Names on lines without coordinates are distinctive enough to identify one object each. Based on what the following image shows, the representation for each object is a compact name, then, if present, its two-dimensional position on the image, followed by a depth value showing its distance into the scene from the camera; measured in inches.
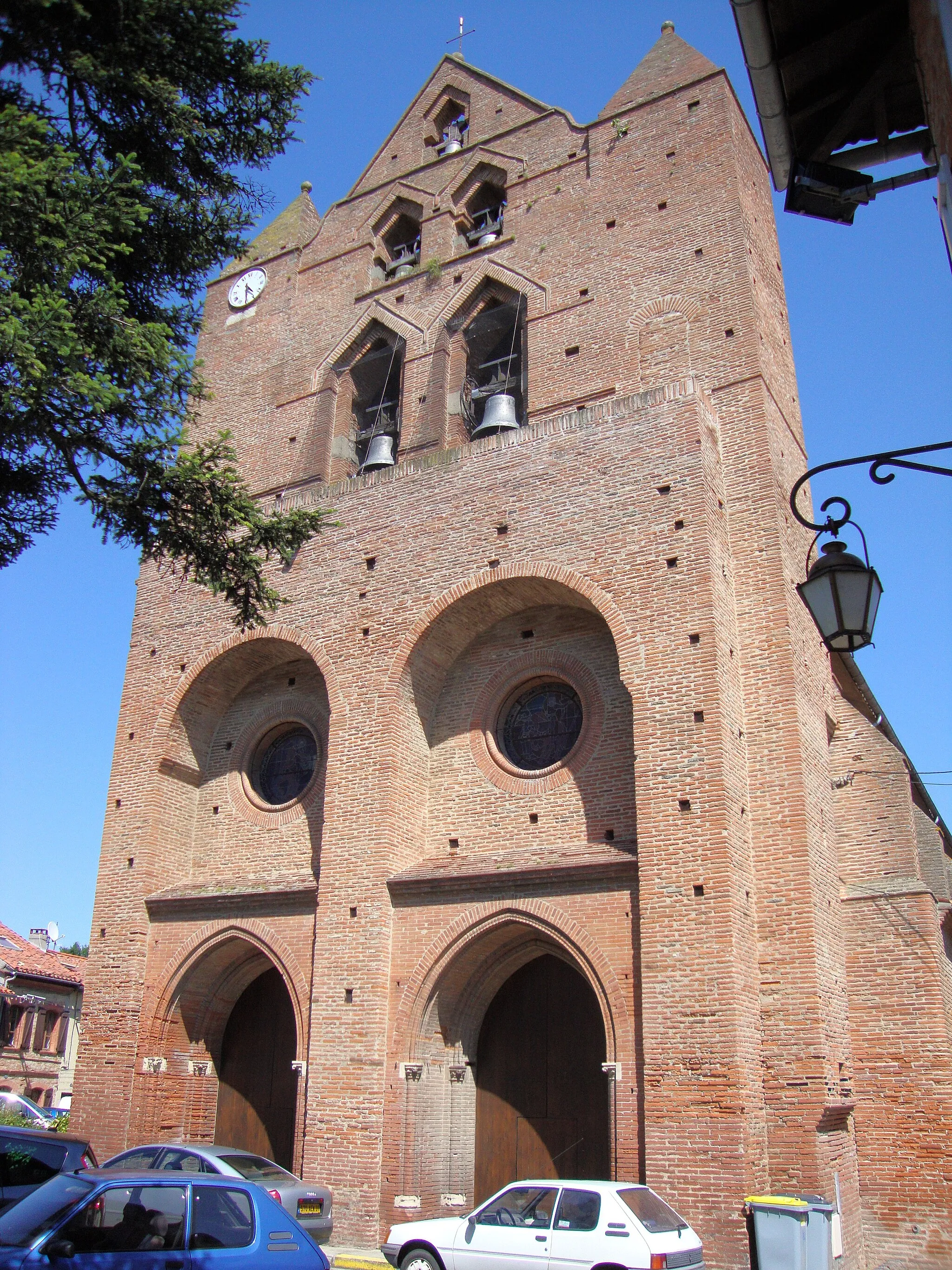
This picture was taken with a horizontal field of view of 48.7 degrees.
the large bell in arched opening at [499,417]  618.8
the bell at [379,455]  664.4
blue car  232.4
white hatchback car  315.6
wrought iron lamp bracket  188.9
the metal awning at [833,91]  211.6
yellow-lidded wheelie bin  351.9
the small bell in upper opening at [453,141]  814.5
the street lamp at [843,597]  204.8
